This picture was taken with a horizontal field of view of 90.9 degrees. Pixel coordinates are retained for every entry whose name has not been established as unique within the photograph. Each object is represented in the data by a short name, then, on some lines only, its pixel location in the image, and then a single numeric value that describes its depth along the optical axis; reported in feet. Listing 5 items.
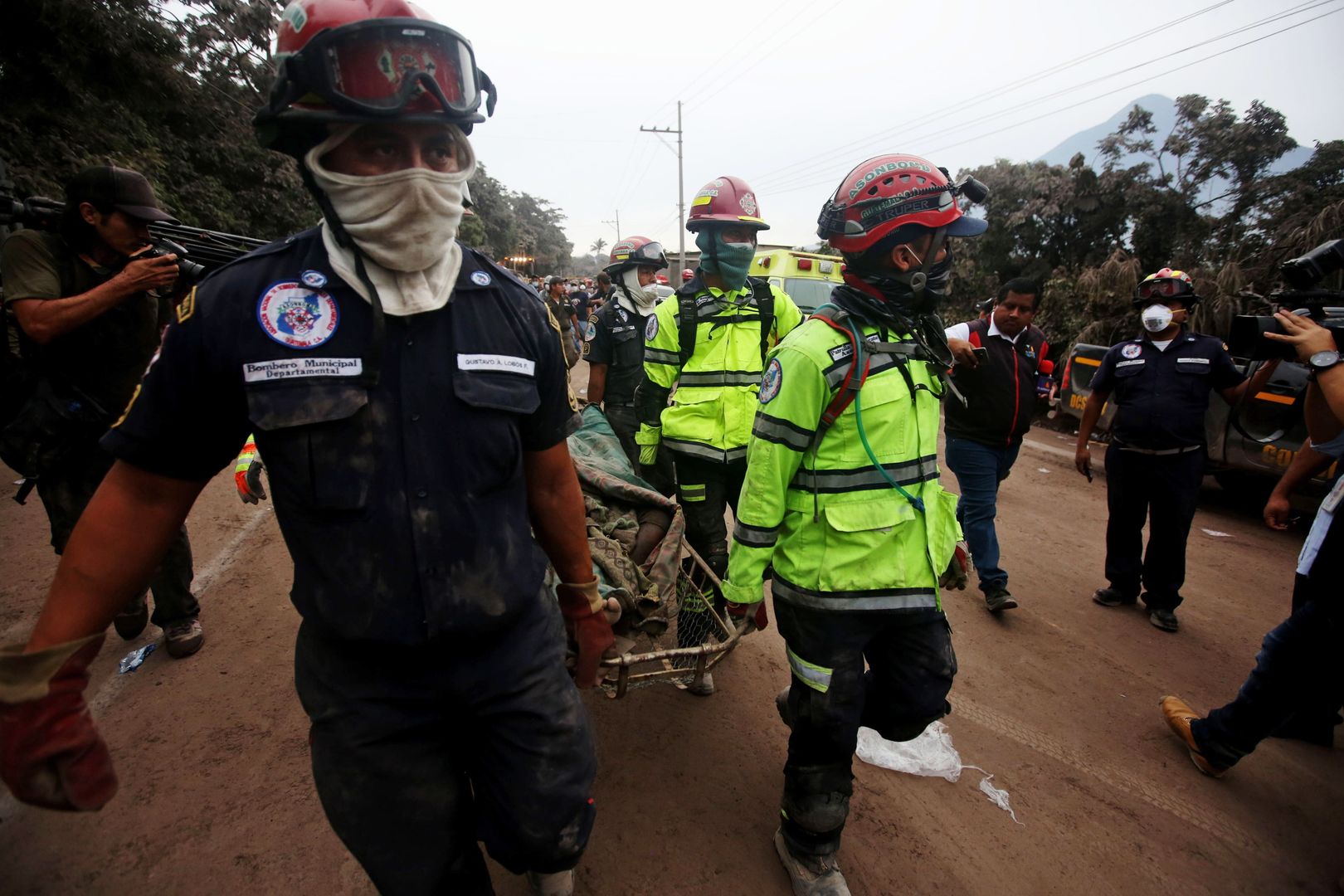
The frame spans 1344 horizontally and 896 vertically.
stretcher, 8.36
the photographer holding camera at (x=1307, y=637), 7.99
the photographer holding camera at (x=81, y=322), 9.75
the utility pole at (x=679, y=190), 111.11
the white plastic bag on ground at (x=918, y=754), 9.72
